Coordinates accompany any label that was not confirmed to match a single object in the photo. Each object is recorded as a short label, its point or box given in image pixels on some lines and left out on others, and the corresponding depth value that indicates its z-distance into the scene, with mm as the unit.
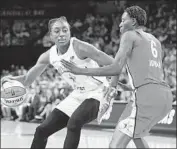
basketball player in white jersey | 6752
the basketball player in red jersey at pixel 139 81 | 5573
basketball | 7689
